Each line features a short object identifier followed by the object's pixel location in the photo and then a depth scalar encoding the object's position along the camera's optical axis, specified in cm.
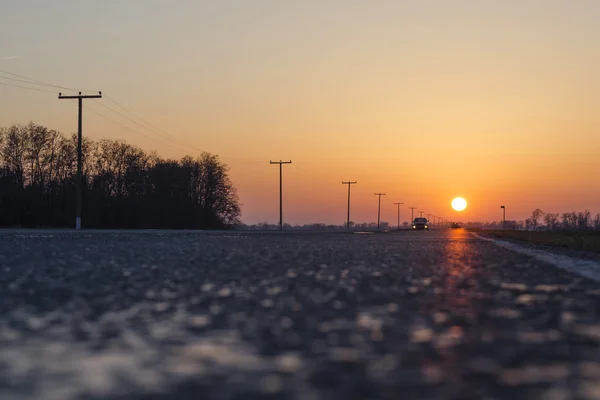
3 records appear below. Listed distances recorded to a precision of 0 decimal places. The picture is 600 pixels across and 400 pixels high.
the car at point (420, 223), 13088
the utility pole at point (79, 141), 6112
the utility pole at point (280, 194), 10084
